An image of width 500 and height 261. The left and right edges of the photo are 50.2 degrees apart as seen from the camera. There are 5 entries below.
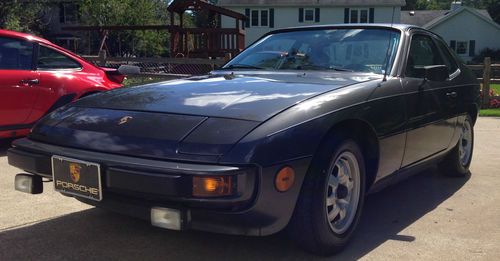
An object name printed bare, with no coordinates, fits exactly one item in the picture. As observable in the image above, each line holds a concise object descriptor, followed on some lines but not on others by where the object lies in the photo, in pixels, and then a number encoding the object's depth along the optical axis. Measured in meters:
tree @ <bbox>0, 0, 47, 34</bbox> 25.17
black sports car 2.69
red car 6.07
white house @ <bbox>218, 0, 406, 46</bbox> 43.16
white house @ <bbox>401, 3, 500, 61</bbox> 45.81
